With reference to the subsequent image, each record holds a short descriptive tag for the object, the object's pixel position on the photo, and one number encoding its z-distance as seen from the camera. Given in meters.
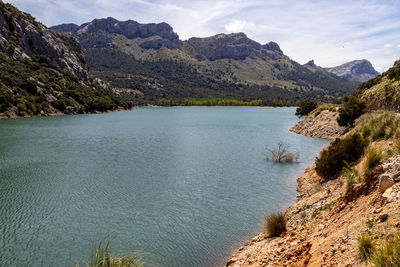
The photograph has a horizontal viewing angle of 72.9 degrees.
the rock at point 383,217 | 7.84
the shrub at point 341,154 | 19.56
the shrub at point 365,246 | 6.77
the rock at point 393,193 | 8.48
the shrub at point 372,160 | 12.65
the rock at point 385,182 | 9.41
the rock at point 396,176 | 9.39
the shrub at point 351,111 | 45.94
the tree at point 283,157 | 32.69
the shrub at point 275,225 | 13.30
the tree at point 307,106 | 82.76
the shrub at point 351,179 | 12.25
